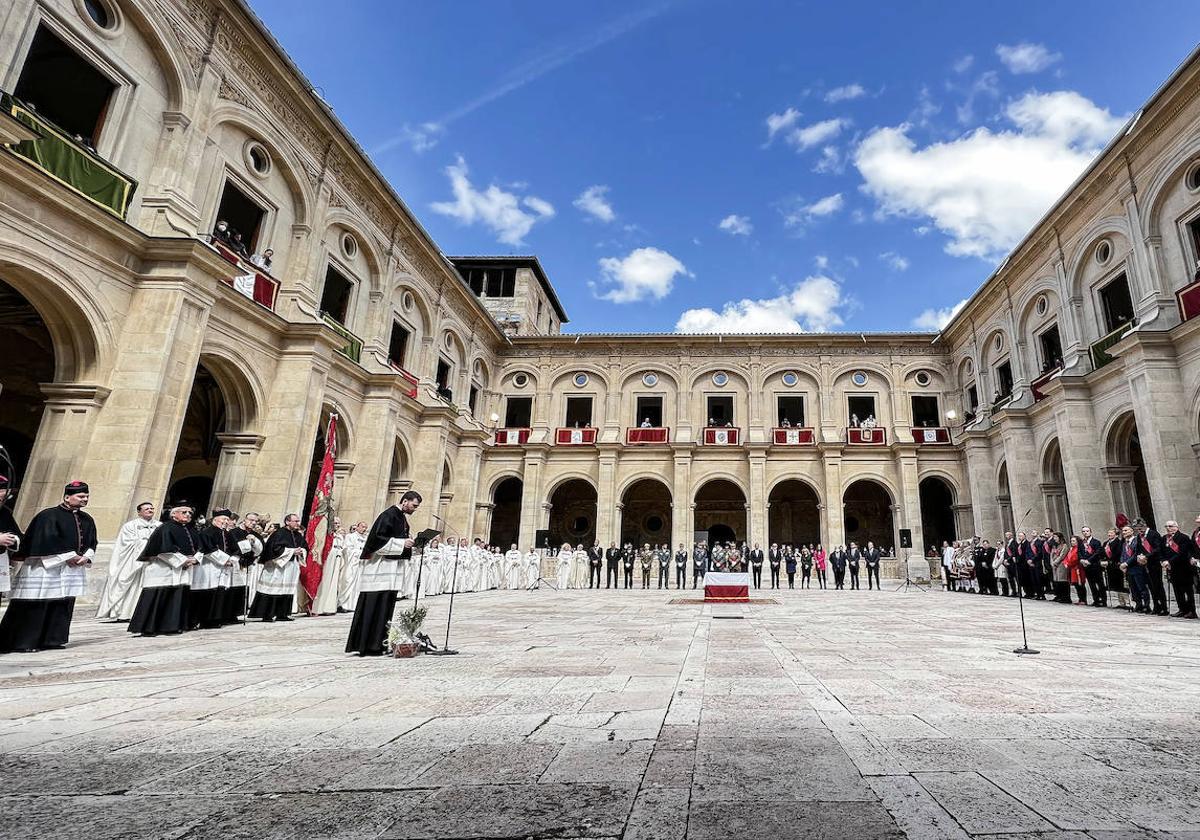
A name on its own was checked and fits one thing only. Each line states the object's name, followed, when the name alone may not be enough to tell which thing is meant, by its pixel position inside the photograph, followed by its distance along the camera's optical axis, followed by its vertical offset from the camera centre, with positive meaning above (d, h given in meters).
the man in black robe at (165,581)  7.09 -0.53
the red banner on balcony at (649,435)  27.59 +5.77
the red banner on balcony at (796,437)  26.86 +5.83
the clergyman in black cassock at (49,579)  5.66 -0.47
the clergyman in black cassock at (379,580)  5.66 -0.32
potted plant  5.44 -0.79
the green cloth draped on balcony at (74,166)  9.75 +6.39
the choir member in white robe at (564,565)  21.83 -0.35
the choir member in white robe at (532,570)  22.14 -0.59
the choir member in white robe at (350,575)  11.26 -0.56
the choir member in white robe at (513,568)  21.50 -0.54
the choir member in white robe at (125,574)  8.84 -0.59
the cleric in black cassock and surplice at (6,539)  5.25 -0.09
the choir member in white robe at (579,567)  23.32 -0.42
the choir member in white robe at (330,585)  10.56 -0.73
